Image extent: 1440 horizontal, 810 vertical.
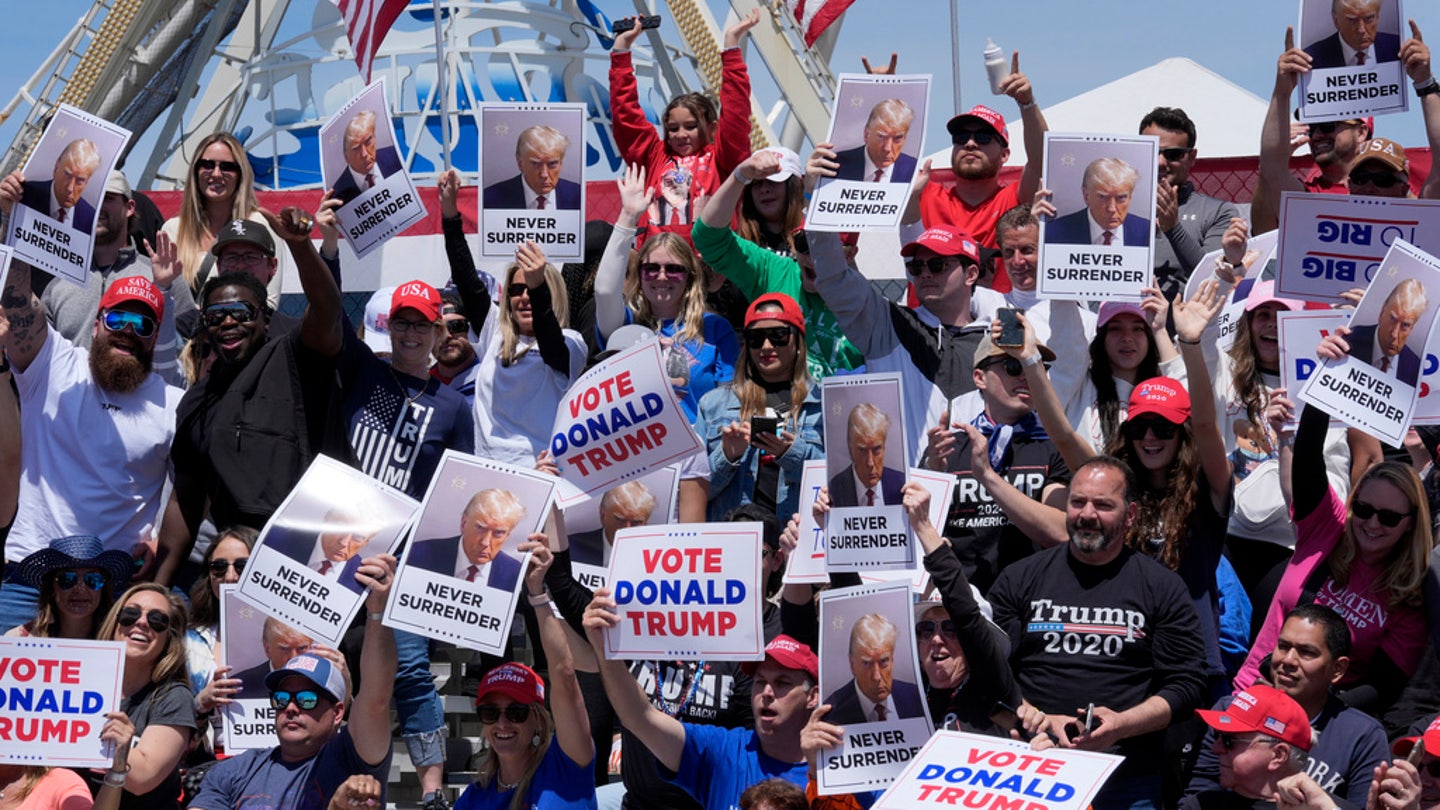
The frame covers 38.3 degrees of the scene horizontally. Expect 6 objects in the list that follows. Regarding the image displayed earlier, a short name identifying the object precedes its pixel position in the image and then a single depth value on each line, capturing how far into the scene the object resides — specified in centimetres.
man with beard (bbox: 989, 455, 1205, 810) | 675
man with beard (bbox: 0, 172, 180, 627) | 829
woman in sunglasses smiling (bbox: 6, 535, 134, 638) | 779
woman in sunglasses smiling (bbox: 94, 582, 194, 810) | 720
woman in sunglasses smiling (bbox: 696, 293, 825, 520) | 840
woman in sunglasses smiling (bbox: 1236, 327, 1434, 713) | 705
